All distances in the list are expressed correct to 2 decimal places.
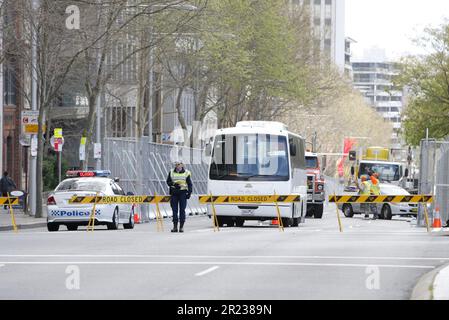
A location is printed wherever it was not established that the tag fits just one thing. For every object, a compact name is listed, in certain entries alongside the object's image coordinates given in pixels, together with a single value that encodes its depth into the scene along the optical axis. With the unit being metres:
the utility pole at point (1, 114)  61.82
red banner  110.61
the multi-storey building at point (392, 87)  79.94
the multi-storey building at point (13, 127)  63.10
